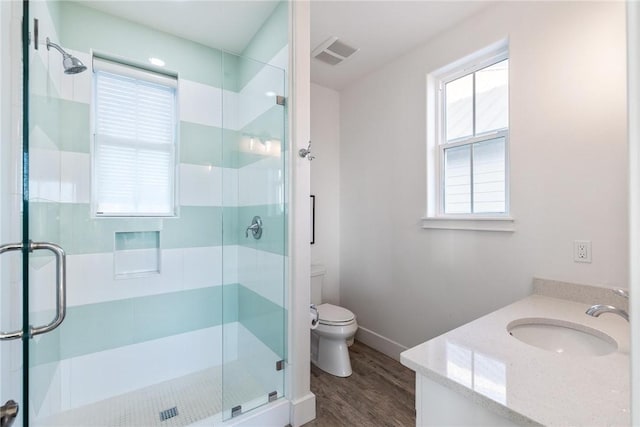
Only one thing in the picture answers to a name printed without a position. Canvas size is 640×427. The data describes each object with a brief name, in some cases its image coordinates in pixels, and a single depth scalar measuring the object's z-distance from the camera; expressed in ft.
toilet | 7.13
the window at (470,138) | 6.25
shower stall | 5.79
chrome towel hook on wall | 5.69
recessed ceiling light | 6.99
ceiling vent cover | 7.32
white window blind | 6.48
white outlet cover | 4.83
